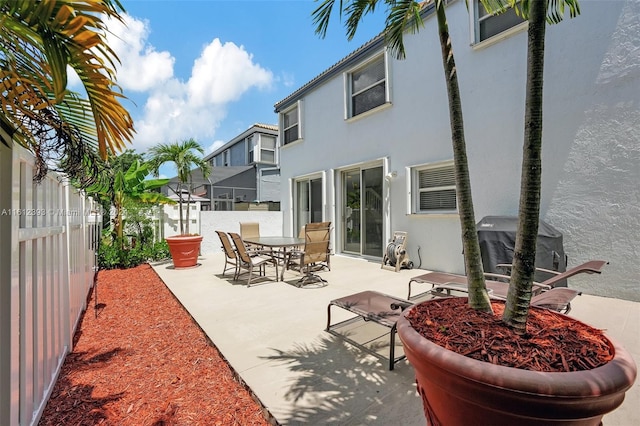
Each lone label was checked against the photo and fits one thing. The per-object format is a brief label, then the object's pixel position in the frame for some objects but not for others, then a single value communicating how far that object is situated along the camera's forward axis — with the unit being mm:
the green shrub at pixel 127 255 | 8115
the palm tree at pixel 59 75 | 1153
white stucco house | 4863
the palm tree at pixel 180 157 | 8992
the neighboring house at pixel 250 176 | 17844
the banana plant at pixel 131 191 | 8523
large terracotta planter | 1258
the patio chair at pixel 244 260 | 6035
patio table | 6479
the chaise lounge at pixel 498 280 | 3418
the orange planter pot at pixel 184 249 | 7906
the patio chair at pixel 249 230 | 8914
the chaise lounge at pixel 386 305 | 2943
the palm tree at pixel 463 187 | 2172
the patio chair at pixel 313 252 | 6035
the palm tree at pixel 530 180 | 1719
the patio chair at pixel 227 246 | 6646
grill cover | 4980
